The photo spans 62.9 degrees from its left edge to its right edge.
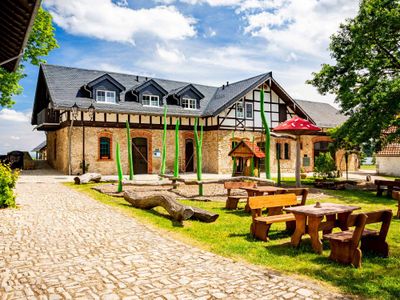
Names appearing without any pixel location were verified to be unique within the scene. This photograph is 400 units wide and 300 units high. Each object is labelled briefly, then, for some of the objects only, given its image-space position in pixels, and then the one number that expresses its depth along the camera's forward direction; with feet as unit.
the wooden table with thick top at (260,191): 29.19
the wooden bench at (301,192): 26.43
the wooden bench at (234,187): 31.00
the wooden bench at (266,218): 20.31
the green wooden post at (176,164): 43.89
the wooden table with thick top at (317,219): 17.93
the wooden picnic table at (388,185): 40.90
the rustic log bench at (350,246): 15.66
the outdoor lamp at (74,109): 62.90
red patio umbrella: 44.02
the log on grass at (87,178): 52.65
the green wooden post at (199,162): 40.96
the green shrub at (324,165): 58.34
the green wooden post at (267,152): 44.26
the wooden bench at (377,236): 16.87
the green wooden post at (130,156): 46.78
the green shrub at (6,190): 30.27
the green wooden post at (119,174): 41.73
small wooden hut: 55.01
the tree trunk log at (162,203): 25.11
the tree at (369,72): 45.03
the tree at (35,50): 59.30
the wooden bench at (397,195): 28.35
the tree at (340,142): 51.35
